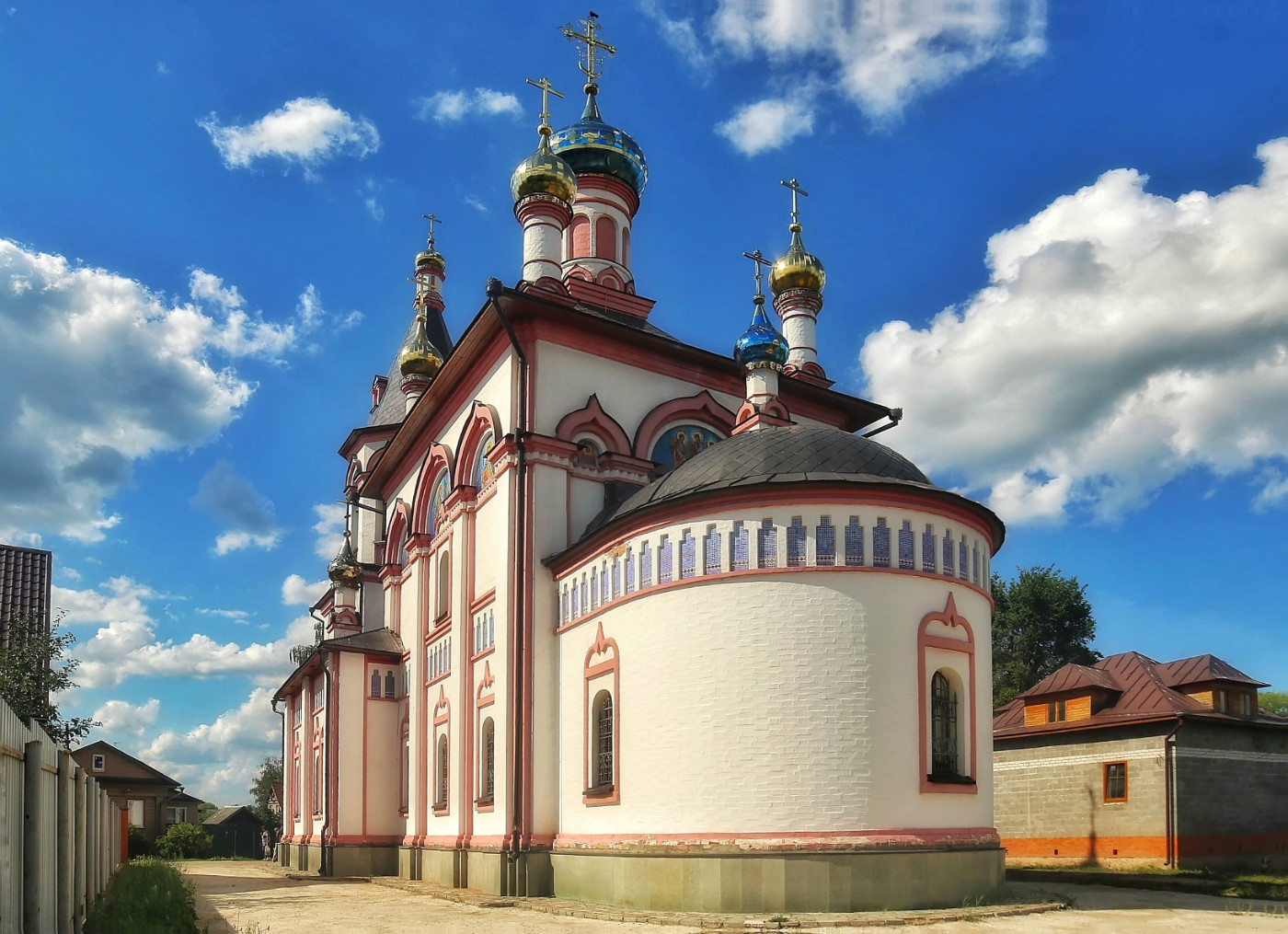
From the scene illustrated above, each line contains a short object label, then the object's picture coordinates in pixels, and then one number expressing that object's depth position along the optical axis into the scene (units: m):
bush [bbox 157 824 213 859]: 32.50
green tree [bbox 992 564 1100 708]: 35.97
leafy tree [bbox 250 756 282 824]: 59.88
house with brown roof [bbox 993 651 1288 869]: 17.55
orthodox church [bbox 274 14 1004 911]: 11.34
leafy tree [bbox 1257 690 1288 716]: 59.50
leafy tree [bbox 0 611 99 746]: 19.52
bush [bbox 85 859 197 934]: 8.61
